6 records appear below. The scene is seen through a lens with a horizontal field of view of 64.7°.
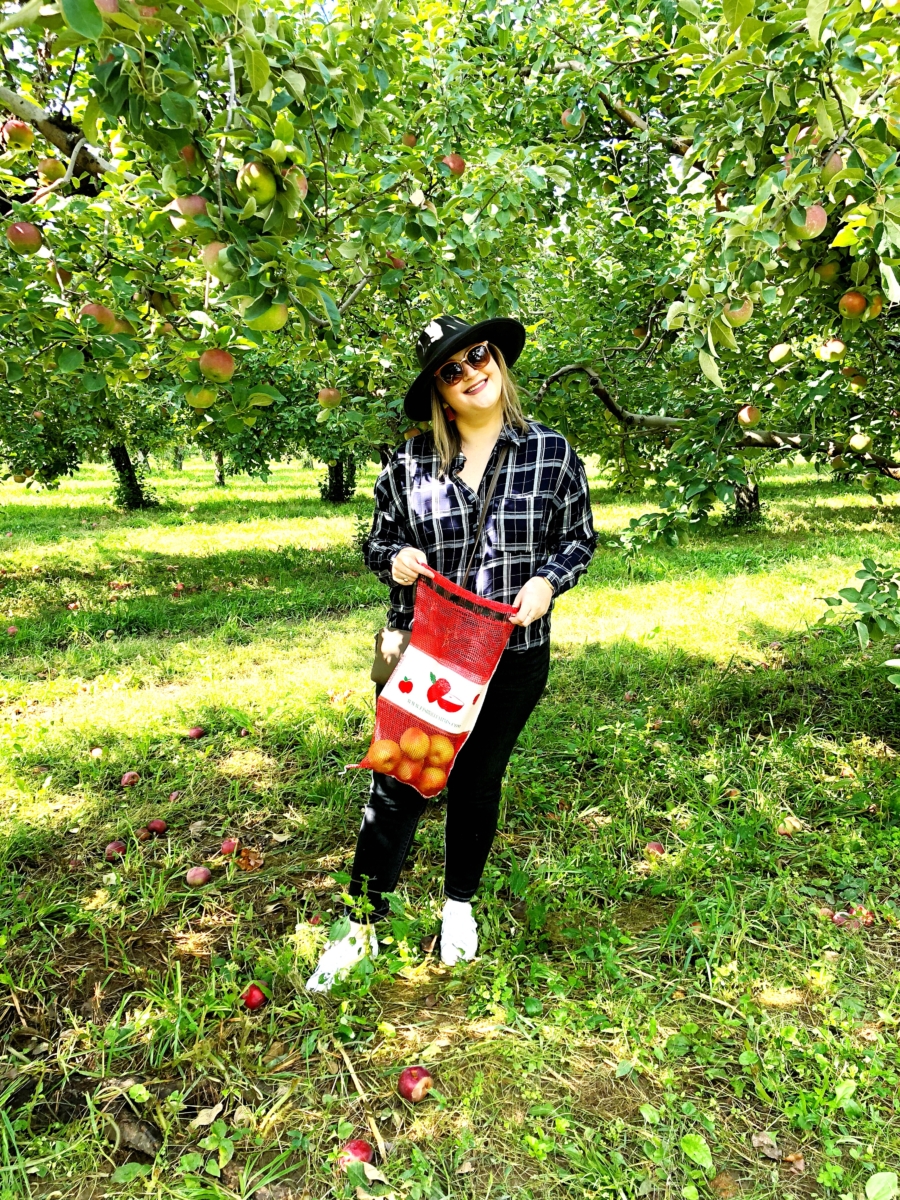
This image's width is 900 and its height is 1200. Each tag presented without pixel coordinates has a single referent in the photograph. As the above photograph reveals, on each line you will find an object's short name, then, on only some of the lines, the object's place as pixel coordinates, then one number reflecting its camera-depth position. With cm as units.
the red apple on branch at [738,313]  176
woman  189
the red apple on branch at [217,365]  184
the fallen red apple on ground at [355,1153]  161
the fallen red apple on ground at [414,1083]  176
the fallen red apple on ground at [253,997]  201
